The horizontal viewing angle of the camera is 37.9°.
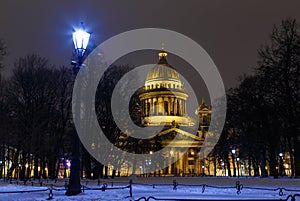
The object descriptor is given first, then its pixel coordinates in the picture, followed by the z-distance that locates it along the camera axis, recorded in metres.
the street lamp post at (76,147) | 20.11
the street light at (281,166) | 63.91
